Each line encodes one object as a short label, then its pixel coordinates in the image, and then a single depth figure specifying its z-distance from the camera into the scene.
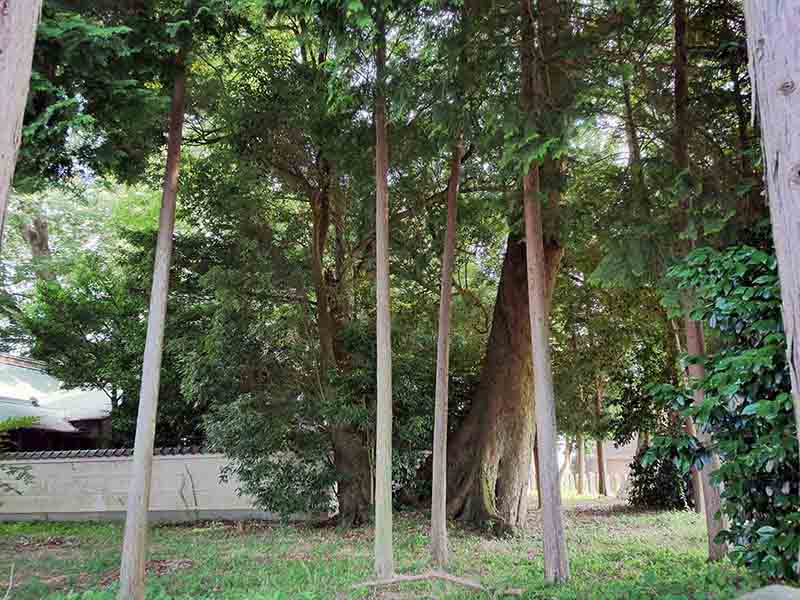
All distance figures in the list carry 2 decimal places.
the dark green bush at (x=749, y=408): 4.21
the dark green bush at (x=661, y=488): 13.18
